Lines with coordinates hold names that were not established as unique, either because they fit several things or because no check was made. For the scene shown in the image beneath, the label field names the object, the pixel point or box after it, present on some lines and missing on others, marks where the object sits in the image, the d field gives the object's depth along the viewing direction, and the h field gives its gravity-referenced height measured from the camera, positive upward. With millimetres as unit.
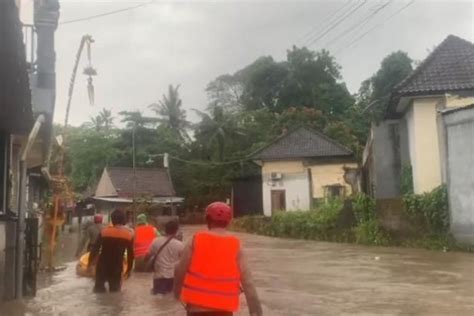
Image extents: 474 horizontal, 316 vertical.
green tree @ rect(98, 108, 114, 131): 65250 +10459
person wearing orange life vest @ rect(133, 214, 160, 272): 12680 -343
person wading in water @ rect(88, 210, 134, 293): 10422 -478
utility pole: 35931 +2487
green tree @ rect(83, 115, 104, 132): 62472 +9593
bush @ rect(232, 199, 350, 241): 27531 -394
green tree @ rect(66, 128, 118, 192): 56406 +5787
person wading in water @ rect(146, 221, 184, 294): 10141 -564
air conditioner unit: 44062 +2743
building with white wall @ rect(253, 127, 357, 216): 42812 +3009
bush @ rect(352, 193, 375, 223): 24531 +236
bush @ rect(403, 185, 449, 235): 20750 +100
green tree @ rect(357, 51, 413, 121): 48094 +10515
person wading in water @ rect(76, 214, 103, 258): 13555 -142
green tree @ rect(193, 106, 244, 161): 53469 +7359
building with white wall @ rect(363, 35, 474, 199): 23312 +4065
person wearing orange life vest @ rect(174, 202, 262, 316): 4648 -428
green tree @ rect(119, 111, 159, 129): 56209 +8725
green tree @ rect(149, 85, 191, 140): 60094 +9710
